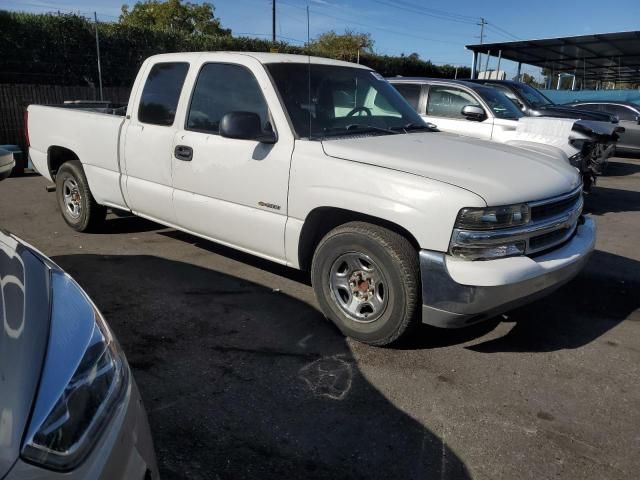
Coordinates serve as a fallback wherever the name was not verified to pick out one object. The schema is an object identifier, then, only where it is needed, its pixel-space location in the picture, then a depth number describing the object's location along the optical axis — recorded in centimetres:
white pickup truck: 324
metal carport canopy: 2302
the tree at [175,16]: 4105
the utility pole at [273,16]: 3260
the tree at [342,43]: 3878
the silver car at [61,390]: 132
